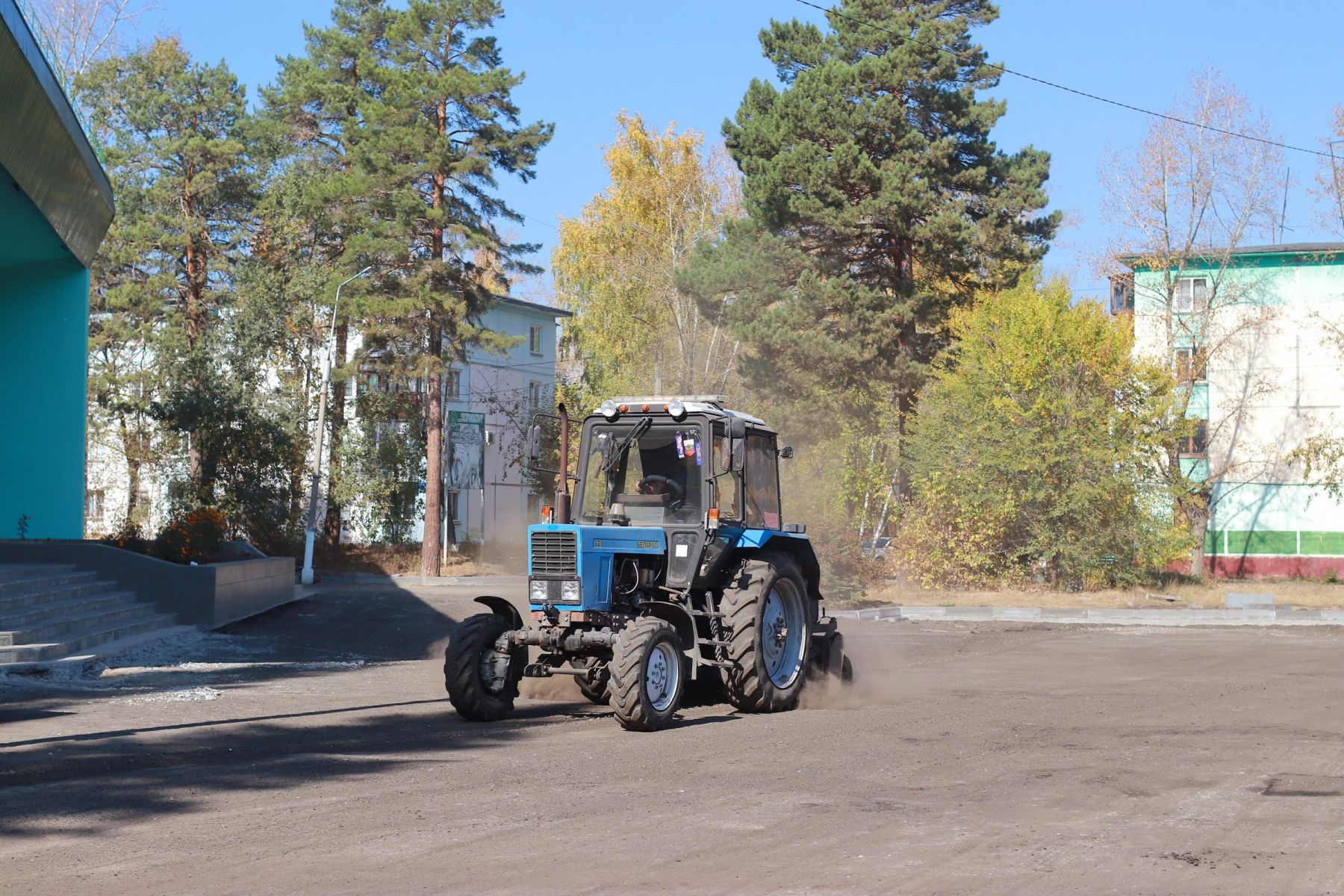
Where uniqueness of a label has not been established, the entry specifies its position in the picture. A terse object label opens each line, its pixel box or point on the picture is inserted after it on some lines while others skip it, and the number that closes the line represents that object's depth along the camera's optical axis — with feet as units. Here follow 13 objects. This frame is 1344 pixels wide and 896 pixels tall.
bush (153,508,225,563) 71.00
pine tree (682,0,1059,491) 109.81
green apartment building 139.85
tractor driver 38.60
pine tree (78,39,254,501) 135.74
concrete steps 48.93
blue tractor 35.65
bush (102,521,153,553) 70.95
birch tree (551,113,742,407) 158.30
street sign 153.28
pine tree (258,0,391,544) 136.15
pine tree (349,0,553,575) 124.36
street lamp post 112.68
